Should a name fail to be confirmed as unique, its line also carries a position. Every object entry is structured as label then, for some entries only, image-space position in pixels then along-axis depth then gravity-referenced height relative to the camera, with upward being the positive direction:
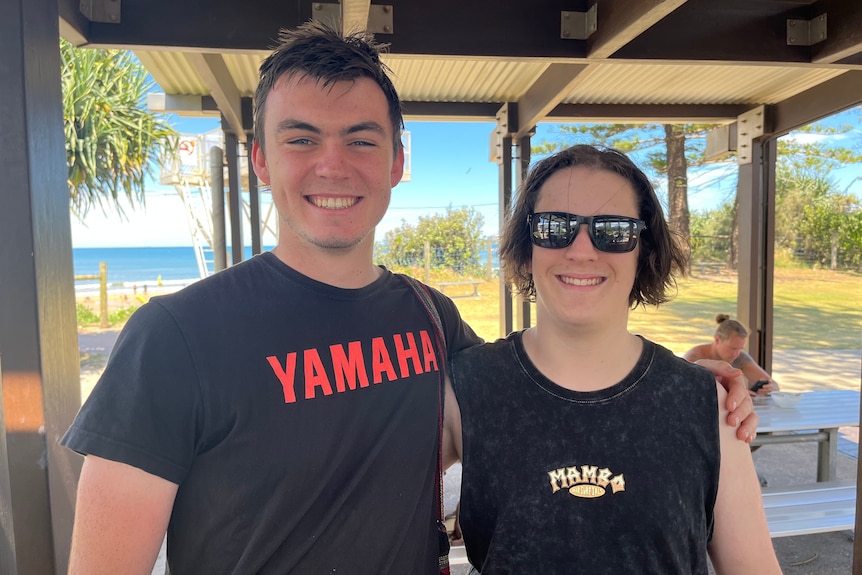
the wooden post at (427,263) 16.38 -0.41
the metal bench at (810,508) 2.95 -1.52
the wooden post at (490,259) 16.21 -0.32
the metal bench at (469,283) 17.02 -1.11
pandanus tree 12.43 +2.96
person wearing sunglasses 1.28 -0.45
